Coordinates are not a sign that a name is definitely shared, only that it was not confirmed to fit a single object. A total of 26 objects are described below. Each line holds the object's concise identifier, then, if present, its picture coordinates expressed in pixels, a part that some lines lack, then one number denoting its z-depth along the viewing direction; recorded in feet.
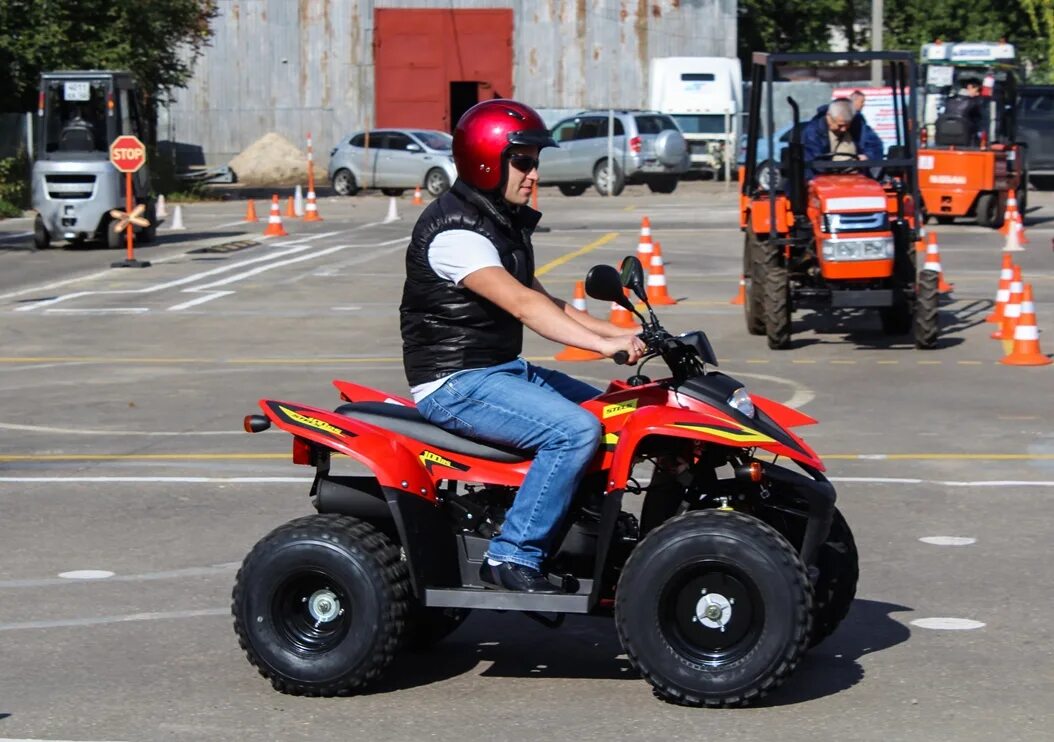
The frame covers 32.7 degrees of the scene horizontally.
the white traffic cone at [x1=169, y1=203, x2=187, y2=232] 104.63
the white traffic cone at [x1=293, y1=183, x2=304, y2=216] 116.03
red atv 18.65
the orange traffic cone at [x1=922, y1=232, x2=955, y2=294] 55.16
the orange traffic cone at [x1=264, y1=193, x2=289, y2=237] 98.40
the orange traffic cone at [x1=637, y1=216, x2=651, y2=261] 66.18
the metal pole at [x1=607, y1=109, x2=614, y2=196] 132.26
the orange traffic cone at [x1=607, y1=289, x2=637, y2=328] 55.47
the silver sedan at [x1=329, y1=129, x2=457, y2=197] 135.44
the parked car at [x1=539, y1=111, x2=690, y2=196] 134.21
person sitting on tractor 51.60
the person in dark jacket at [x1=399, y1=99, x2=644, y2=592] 18.98
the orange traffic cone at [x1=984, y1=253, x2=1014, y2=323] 53.98
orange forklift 94.02
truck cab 152.35
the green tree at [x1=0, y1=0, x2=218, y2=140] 122.01
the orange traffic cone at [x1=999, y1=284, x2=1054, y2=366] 47.75
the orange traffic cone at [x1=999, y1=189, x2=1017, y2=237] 84.16
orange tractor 49.60
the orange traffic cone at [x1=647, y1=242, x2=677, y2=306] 63.87
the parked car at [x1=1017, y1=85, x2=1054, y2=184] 128.67
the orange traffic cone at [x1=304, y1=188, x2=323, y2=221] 112.16
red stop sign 78.74
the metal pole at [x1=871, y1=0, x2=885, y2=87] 124.77
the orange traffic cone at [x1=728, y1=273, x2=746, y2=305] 63.15
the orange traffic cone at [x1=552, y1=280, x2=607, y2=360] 49.99
